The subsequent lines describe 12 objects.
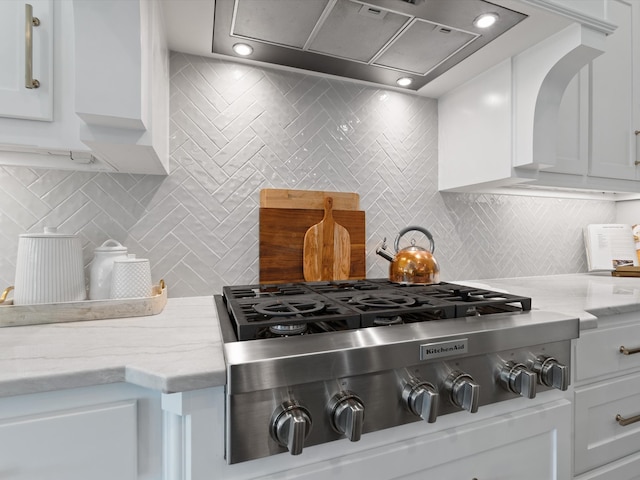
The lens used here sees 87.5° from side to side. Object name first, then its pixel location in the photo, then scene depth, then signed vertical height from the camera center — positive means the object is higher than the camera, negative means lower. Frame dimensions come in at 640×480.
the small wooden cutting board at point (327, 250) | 1.37 -0.04
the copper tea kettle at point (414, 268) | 1.25 -0.10
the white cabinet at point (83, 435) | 0.56 -0.34
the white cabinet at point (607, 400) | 1.00 -0.50
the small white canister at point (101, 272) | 1.00 -0.09
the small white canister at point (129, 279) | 0.96 -0.11
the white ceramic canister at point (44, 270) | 0.89 -0.08
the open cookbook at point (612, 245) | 1.96 -0.02
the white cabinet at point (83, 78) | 0.74 +0.38
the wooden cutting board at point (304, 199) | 1.34 +0.18
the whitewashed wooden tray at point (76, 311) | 0.84 -0.19
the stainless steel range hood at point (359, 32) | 1.00 +0.70
